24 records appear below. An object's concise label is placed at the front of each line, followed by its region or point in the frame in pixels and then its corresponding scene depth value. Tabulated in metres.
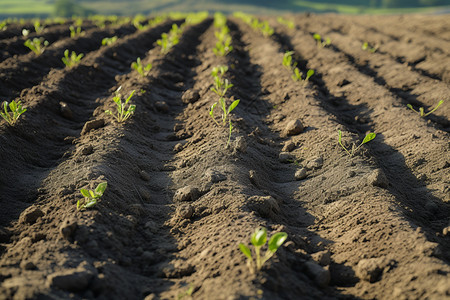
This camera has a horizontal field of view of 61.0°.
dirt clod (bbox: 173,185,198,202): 2.69
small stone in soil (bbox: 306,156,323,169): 3.15
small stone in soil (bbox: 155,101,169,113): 4.55
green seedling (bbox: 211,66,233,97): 4.33
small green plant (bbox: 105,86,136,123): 3.67
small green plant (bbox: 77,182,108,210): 2.27
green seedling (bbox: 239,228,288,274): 1.77
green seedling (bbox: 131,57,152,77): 5.16
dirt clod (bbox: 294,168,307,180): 3.09
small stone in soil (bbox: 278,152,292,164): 3.42
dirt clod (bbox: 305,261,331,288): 1.92
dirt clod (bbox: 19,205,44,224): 2.33
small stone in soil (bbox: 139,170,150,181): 3.04
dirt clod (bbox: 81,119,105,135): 3.72
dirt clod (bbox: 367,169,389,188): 2.67
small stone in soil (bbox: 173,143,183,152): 3.58
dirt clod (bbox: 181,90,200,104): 4.78
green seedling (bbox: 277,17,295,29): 12.07
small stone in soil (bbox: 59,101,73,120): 4.22
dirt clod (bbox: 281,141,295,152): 3.58
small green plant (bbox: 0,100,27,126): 3.39
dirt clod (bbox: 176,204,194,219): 2.49
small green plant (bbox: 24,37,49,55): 6.17
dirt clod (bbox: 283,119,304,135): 3.79
